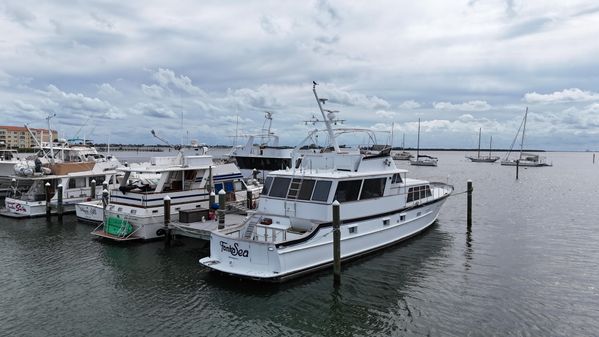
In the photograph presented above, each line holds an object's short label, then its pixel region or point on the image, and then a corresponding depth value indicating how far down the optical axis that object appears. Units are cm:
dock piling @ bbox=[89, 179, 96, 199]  2560
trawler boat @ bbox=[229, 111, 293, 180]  3631
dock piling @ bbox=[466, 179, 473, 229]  2262
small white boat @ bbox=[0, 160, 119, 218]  2452
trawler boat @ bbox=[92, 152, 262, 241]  1900
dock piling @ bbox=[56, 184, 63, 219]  2423
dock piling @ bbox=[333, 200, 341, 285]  1345
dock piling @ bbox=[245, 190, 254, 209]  2172
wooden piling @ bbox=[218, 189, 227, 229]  1641
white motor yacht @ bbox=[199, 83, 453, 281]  1325
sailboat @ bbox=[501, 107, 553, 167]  9038
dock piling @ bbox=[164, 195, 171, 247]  1822
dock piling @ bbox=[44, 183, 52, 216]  2461
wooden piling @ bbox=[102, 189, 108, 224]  2022
